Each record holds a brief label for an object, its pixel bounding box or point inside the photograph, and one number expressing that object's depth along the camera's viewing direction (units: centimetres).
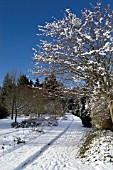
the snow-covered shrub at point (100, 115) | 679
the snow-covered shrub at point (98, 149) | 483
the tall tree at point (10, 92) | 1791
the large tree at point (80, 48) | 480
